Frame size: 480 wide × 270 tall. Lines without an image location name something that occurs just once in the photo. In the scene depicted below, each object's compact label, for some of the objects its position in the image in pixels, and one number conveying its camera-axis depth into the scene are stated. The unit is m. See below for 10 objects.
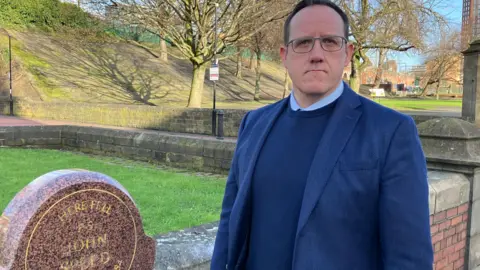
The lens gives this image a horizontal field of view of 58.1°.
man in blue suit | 1.47
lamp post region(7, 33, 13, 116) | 21.47
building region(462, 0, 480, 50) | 13.22
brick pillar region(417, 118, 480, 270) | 3.78
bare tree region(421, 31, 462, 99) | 45.62
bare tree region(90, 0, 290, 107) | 18.77
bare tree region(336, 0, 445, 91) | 21.23
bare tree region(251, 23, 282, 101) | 27.06
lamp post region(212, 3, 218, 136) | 14.80
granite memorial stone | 2.54
